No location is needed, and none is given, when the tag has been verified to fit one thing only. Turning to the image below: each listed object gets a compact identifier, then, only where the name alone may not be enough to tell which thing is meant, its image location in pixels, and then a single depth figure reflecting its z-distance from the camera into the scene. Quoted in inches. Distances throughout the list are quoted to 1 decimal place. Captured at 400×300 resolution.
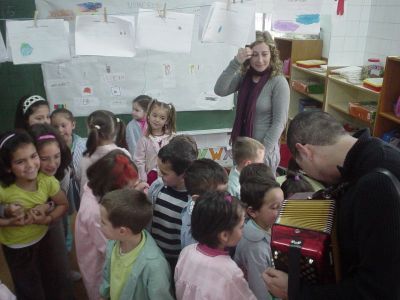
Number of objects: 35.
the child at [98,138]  91.7
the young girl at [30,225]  72.8
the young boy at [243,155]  91.0
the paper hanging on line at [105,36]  94.3
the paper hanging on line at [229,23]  95.4
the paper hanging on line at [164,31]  95.2
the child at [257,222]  63.4
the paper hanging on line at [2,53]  95.3
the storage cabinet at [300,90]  169.3
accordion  43.0
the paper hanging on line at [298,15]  113.0
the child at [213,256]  54.9
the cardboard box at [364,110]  136.8
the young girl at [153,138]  106.0
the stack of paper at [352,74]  145.0
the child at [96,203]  71.4
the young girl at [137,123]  126.2
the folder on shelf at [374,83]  131.7
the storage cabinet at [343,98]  155.6
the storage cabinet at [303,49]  174.4
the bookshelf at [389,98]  125.1
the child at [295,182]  79.4
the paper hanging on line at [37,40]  95.1
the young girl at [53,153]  81.1
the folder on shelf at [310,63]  168.6
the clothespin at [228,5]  95.4
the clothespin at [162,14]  95.1
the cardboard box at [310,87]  170.4
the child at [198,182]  66.0
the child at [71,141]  101.0
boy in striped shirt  71.0
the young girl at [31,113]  100.7
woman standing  101.3
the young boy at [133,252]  59.1
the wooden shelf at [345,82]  135.6
